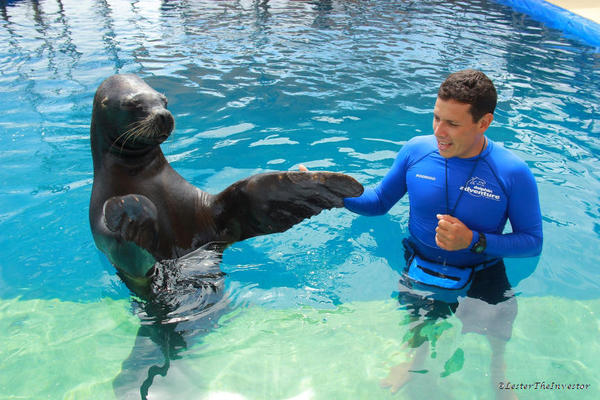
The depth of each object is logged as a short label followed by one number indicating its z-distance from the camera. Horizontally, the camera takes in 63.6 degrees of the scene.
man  2.58
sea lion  2.67
